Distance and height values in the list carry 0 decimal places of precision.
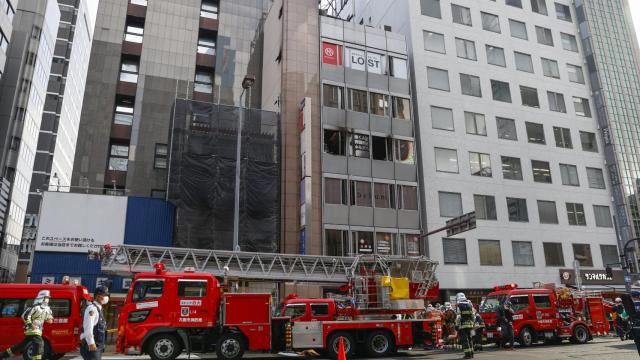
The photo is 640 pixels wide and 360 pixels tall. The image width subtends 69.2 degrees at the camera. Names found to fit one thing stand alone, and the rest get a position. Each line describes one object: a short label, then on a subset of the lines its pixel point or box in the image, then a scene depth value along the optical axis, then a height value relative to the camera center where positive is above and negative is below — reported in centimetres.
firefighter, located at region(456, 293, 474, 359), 1510 -32
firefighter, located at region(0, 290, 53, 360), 1101 -13
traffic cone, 1095 -87
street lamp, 2311 +693
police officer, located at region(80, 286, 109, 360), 953 -24
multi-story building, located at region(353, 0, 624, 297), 3491 +1374
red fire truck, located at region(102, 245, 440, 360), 1469 -7
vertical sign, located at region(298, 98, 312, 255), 3001 +945
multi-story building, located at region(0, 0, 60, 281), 5541 +2502
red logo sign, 3416 +1855
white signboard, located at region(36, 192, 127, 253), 2805 +566
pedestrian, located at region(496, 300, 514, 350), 1841 -37
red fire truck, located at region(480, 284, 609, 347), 1981 -13
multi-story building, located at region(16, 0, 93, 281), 7425 +3554
